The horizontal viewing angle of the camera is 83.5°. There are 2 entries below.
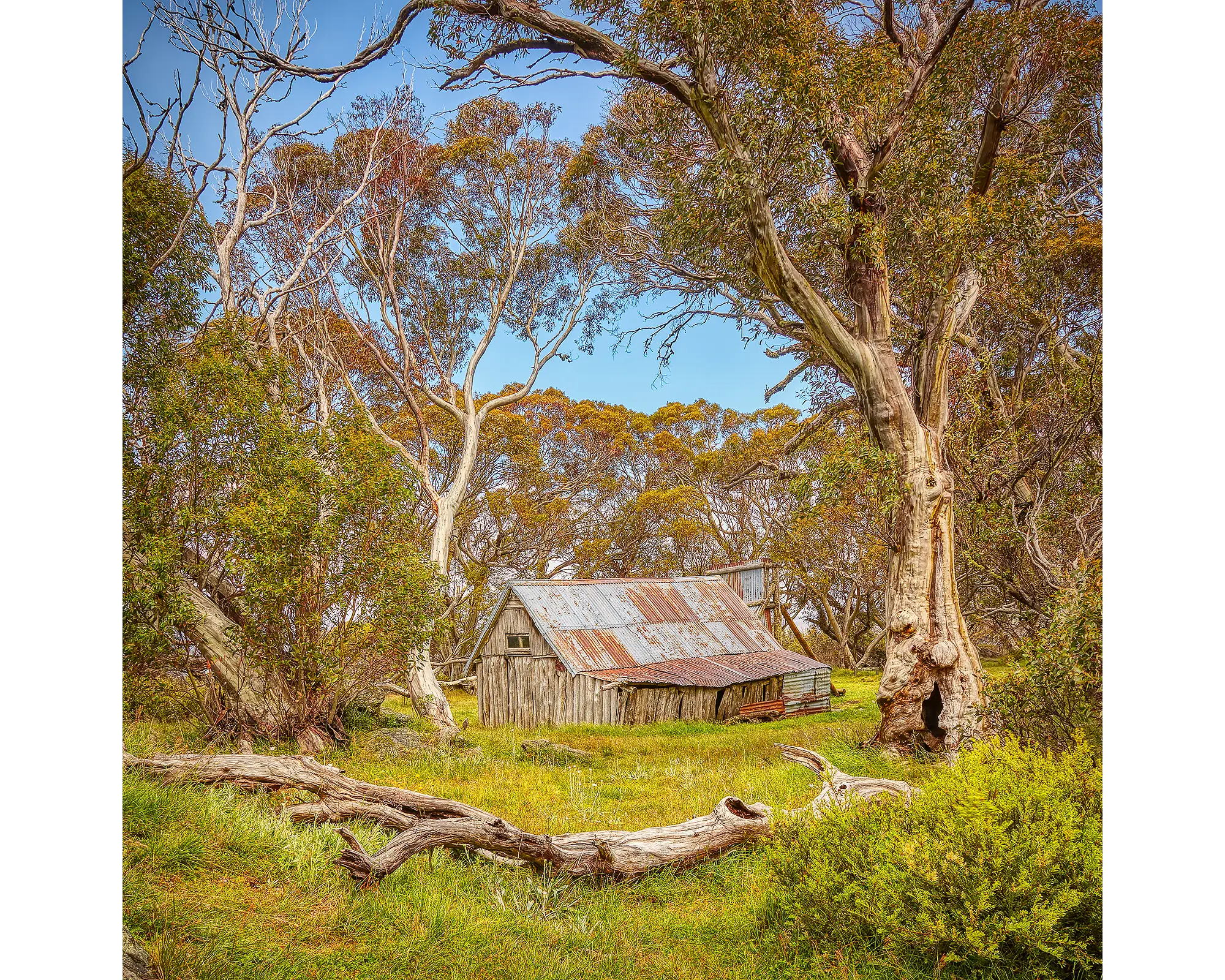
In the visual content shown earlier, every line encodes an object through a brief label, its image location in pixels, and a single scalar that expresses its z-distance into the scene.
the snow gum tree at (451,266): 12.73
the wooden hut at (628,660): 13.56
